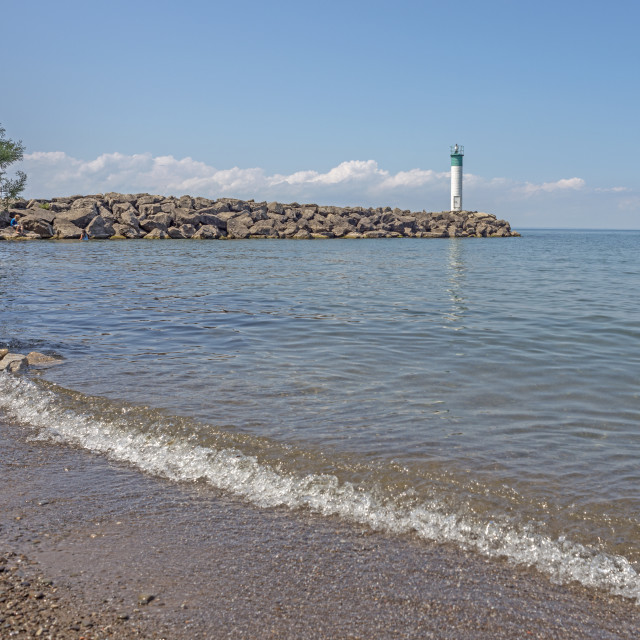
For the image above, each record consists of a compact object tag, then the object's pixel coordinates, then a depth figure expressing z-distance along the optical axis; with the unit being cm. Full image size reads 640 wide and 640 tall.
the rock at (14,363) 817
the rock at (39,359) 868
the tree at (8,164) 3753
